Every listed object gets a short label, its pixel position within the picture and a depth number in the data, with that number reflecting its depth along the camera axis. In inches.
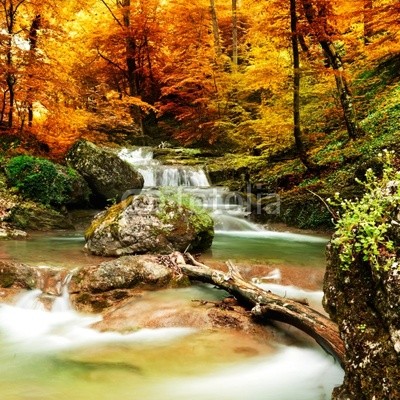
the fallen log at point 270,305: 147.8
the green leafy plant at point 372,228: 99.2
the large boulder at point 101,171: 484.4
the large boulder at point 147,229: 291.1
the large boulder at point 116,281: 223.3
